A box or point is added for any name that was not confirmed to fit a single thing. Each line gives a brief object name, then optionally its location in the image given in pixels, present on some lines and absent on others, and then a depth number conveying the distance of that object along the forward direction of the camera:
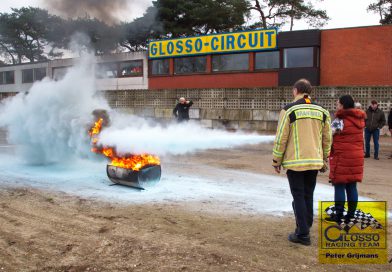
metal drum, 7.11
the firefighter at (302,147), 4.41
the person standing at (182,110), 13.92
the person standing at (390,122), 11.75
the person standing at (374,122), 11.34
